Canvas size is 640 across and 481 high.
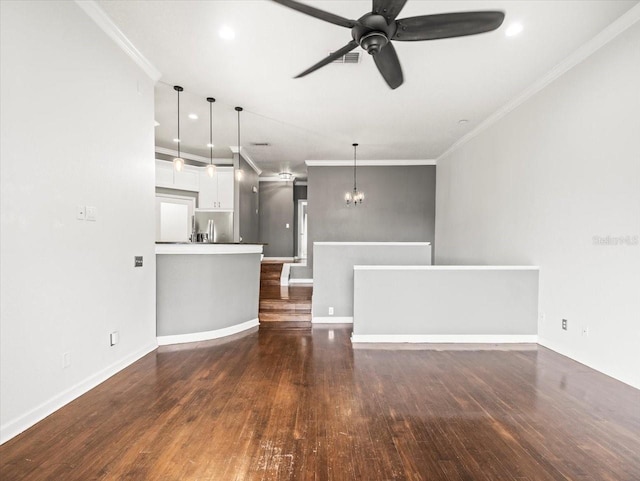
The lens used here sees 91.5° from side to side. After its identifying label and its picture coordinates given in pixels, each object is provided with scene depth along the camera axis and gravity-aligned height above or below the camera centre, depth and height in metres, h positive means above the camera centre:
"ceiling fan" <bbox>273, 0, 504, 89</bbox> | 1.88 +1.35
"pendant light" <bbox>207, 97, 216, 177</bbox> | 4.39 +1.86
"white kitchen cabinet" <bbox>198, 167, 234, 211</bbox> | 7.08 +0.93
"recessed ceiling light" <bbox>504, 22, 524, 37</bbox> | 2.78 +1.89
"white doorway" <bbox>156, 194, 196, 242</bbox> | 6.58 +0.35
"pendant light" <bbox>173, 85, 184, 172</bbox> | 4.22 +0.93
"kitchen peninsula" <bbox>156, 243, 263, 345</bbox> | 3.79 -0.73
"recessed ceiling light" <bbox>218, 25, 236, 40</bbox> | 2.86 +1.88
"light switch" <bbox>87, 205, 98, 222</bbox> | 2.65 +0.16
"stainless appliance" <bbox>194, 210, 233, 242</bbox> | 7.16 +0.23
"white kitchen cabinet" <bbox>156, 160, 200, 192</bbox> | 6.48 +1.20
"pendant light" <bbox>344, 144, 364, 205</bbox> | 6.87 +0.88
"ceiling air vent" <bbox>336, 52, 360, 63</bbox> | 3.19 +1.85
